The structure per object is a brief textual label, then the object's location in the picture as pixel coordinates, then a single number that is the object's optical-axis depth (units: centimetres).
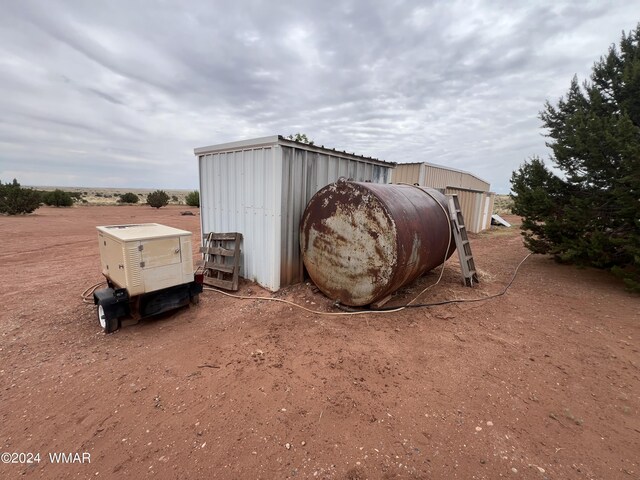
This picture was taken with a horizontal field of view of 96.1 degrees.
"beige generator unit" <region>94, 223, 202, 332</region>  391
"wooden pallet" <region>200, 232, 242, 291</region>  572
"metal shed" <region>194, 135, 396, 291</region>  522
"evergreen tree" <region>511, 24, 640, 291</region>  572
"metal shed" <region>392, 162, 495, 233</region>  1484
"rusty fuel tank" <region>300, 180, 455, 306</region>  422
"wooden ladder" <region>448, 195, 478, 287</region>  586
